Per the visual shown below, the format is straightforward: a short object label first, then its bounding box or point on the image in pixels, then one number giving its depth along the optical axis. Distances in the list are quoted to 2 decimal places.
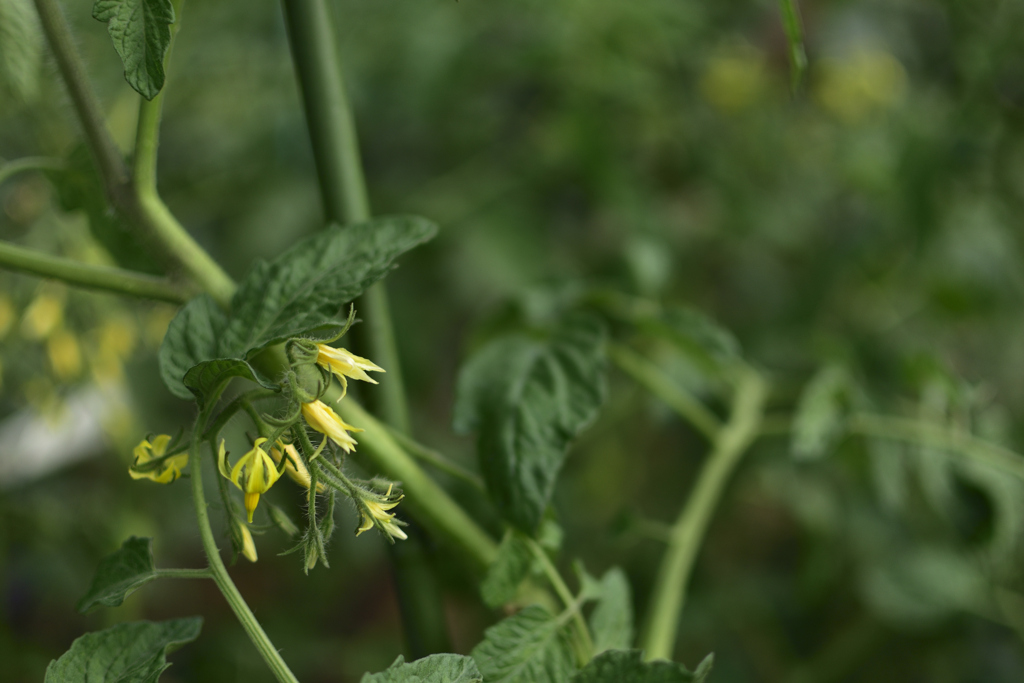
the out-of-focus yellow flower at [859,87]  1.67
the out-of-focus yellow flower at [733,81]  1.59
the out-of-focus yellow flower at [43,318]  0.85
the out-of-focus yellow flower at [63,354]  0.88
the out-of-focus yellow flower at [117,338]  0.93
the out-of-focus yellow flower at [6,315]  0.83
